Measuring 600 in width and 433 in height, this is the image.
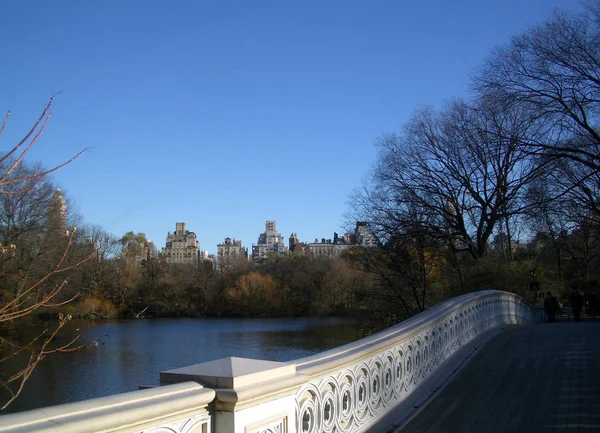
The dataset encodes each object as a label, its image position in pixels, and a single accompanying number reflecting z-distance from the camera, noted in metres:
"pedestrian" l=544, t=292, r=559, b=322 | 23.67
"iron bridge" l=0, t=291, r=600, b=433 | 2.52
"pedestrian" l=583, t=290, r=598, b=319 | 31.48
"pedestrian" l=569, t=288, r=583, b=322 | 24.02
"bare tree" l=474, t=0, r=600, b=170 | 16.83
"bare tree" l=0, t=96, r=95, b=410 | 3.62
